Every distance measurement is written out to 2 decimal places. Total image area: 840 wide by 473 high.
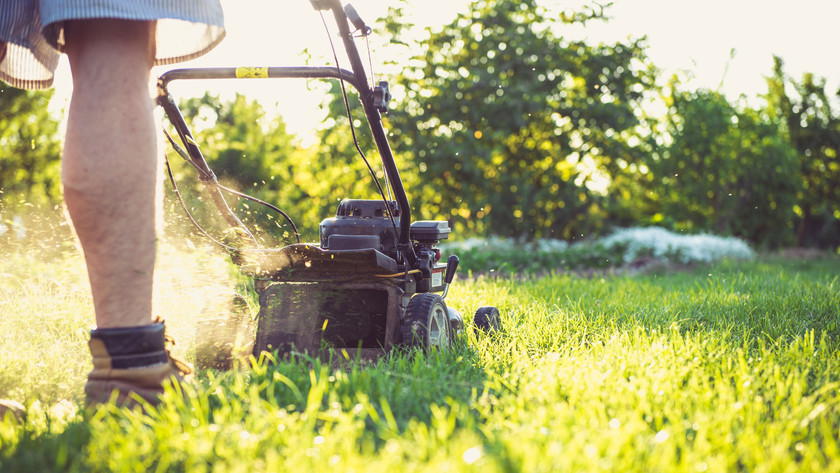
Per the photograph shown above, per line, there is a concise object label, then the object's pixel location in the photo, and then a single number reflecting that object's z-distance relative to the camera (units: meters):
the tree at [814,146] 13.87
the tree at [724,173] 10.04
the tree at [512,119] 7.86
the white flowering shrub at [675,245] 7.69
